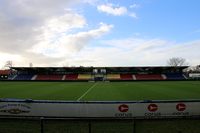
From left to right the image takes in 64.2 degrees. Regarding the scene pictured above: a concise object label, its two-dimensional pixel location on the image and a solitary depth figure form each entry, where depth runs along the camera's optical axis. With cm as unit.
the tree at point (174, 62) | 8576
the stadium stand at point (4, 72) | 5287
